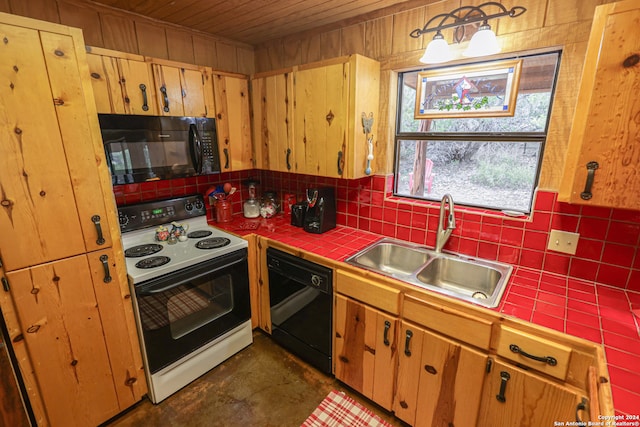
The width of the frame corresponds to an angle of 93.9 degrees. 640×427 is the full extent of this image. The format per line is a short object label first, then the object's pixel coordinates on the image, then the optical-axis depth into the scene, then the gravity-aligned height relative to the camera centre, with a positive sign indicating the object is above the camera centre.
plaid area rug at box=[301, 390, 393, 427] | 1.68 -1.54
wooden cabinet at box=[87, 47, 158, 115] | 1.61 +0.34
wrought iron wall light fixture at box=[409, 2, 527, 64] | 1.38 +0.57
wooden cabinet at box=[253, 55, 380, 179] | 1.78 +0.19
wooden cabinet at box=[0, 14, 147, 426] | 1.20 -0.40
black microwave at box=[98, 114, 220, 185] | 1.69 -0.02
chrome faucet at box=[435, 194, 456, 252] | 1.73 -0.47
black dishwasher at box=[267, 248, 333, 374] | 1.84 -1.06
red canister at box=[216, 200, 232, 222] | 2.41 -0.54
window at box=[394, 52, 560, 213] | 1.56 -0.05
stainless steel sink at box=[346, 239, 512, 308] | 1.57 -0.72
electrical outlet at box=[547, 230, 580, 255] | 1.50 -0.50
